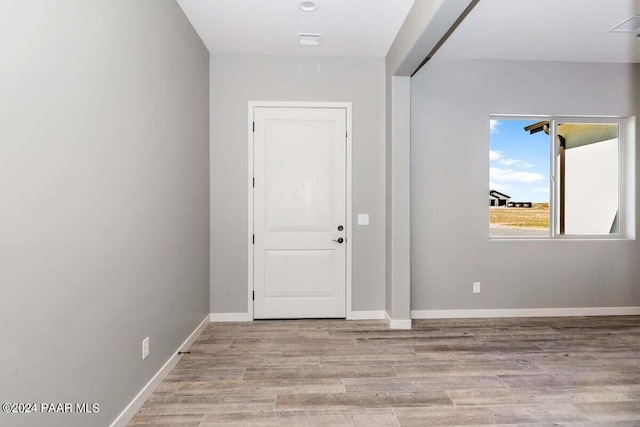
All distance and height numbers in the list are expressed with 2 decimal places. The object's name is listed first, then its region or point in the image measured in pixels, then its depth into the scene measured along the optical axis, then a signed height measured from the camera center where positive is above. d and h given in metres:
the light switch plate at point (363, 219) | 3.63 -0.06
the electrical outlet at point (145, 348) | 2.12 -0.86
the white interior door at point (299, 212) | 3.58 +0.01
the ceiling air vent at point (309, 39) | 3.16 +1.67
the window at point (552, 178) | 3.83 +0.41
